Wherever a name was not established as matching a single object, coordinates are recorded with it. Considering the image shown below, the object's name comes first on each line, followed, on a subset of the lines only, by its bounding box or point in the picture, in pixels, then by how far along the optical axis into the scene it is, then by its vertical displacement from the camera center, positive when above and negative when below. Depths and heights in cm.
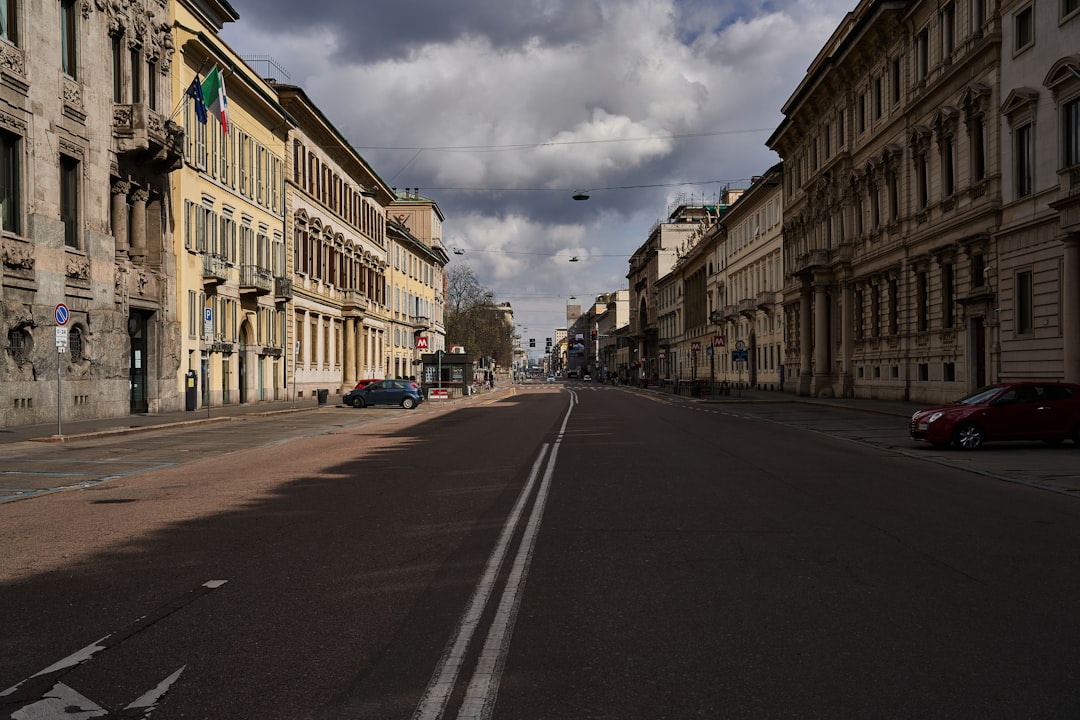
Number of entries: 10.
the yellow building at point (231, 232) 3572 +574
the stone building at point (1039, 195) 2623 +472
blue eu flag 3125 +886
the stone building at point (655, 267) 12306 +1238
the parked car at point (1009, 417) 1859 -125
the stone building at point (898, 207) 3198 +640
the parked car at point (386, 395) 4309 -156
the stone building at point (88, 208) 2512 +474
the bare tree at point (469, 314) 10606 +531
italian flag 3053 +881
